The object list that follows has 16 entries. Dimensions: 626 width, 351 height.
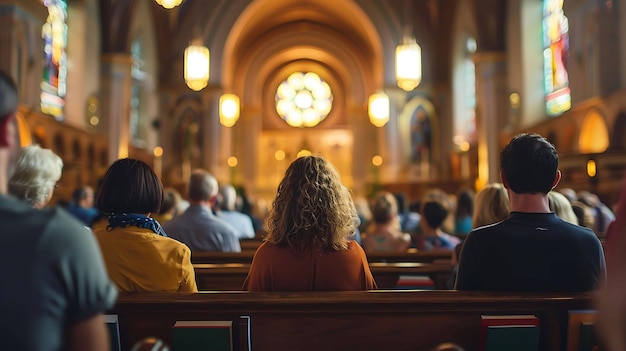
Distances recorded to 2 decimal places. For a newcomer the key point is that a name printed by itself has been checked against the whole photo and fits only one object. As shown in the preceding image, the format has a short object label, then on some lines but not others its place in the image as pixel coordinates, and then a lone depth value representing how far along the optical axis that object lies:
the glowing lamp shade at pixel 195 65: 11.89
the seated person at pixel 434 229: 4.88
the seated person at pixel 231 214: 6.43
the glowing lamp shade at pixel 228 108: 15.81
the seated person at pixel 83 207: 6.06
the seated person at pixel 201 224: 4.36
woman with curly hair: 2.50
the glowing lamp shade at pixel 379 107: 14.53
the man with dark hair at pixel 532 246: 2.29
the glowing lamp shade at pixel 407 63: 10.62
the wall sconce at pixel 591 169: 9.31
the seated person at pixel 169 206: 5.66
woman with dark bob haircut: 2.51
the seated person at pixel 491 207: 3.43
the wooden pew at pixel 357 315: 2.03
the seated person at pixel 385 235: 5.22
